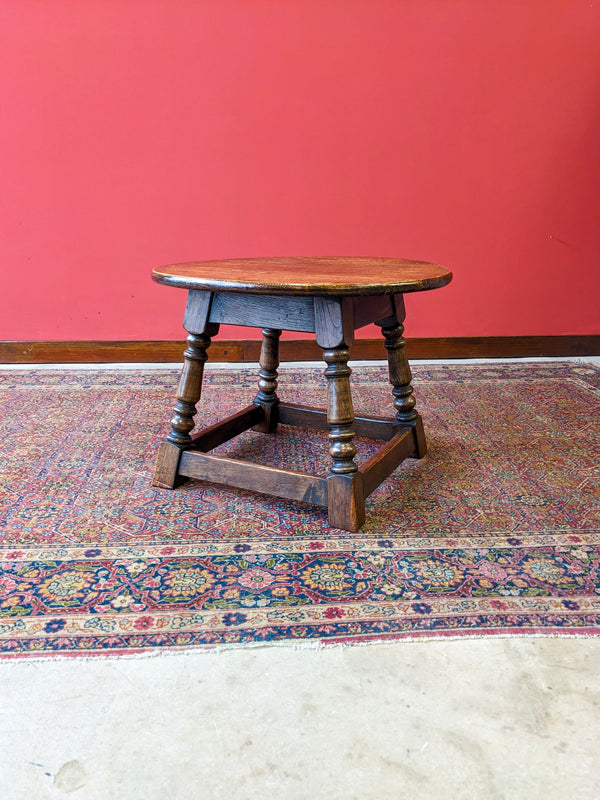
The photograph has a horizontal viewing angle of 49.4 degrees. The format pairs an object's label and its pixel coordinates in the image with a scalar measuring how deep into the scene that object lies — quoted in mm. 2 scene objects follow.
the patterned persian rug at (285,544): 1290
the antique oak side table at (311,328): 1608
